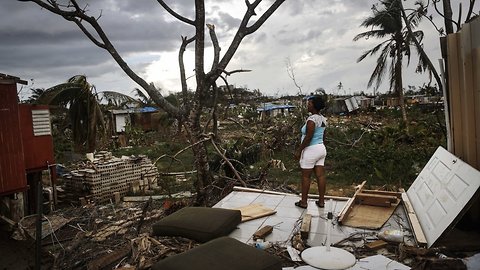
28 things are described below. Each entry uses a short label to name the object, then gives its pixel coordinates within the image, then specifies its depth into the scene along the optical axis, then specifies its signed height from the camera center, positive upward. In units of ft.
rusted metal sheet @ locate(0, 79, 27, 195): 19.49 -0.41
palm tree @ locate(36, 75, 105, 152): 36.11 +2.57
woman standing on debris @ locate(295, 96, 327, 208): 18.93 -1.75
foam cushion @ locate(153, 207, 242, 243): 15.11 -4.20
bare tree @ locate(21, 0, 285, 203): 24.98 +3.81
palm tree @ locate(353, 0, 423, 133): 64.28 +10.08
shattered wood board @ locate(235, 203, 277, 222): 19.08 -4.89
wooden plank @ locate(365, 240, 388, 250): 14.62 -5.29
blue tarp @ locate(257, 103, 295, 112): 90.60 +2.09
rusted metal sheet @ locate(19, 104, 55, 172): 27.53 -0.17
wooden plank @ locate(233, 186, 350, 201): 22.11 -4.79
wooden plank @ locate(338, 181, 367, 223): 17.80 -4.85
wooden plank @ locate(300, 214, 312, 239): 16.01 -4.91
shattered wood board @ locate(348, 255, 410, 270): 12.94 -5.42
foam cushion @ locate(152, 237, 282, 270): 11.16 -4.20
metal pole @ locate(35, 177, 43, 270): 10.06 -2.41
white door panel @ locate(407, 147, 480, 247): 13.92 -3.75
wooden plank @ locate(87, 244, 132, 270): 14.78 -5.15
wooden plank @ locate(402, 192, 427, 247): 14.46 -5.09
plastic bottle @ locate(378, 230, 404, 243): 14.82 -5.08
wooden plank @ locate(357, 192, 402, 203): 19.77 -4.67
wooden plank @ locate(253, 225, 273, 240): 16.46 -5.06
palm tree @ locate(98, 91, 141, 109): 48.37 +3.98
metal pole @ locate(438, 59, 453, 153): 17.80 -0.05
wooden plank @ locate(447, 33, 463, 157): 16.97 +0.58
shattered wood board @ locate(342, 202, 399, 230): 17.39 -5.22
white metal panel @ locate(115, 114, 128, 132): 85.86 +1.49
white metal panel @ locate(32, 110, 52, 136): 28.17 +0.85
